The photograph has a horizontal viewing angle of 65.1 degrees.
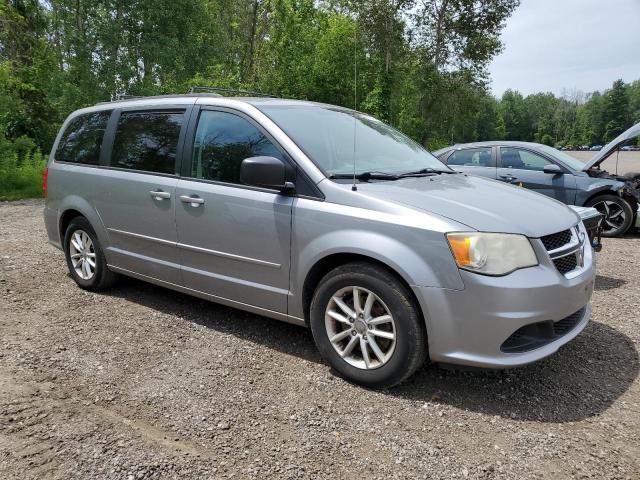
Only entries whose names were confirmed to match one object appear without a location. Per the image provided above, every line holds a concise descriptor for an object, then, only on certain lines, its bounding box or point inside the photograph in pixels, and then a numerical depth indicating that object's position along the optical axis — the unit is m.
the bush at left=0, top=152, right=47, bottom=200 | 13.71
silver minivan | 2.80
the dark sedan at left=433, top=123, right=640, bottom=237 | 8.23
